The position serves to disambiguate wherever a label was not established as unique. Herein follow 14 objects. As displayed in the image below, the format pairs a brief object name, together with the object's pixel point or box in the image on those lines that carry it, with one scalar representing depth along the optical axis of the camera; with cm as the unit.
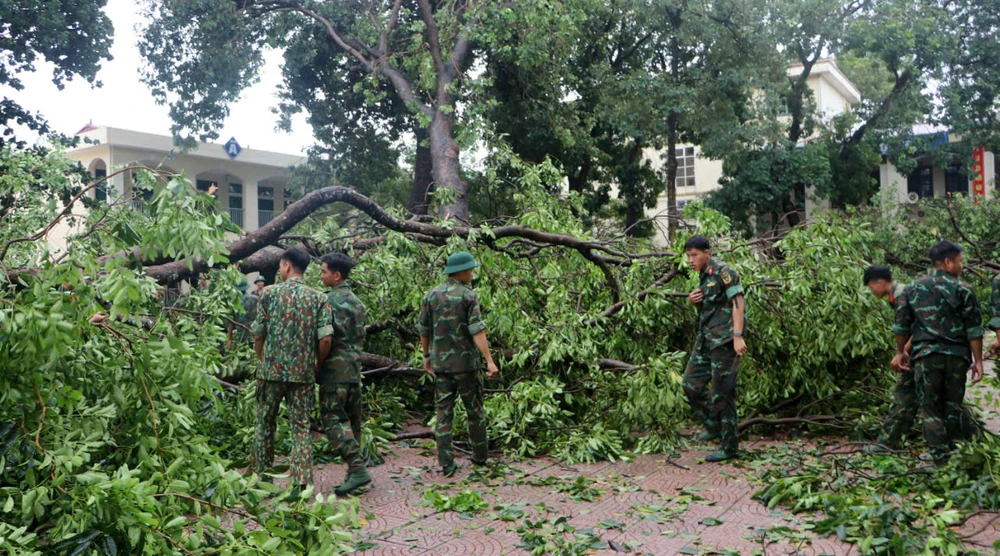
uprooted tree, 356
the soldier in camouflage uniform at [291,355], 568
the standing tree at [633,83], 2128
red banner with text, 2402
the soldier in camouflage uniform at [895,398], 664
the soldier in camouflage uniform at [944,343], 597
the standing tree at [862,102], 2131
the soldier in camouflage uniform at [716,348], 677
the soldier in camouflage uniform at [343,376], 598
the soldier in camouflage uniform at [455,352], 661
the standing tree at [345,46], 1839
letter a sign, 2953
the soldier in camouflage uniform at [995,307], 588
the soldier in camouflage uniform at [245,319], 829
